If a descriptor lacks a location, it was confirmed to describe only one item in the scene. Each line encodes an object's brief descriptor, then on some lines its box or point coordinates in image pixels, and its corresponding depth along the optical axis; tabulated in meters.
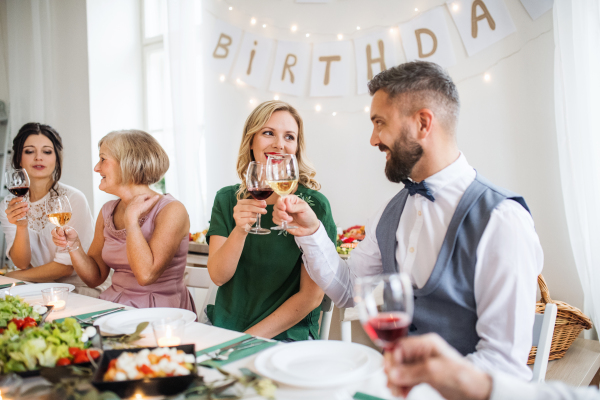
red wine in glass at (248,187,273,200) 1.39
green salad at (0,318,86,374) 0.85
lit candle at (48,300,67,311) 1.40
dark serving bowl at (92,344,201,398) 0.74
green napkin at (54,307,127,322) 1.30
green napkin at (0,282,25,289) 1.77
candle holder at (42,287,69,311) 1.39
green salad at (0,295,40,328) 1.10
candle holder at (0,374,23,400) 0.79
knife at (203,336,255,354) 1.02
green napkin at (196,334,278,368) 0.94
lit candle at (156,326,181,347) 1.01
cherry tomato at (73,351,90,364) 0.86
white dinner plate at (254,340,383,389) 0.80
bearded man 1.06
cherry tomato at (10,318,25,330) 1.03
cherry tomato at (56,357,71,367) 0.86
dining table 0.78
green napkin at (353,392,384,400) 0.75
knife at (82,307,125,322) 1.27
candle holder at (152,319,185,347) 1.00
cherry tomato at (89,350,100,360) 0.87
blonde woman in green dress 1.65
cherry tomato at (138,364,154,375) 0.77
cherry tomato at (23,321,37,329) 1.04
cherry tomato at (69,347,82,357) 0.88
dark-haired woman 2.36
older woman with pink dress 1.84
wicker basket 2.03
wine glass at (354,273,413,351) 0.65
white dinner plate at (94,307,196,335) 1.14
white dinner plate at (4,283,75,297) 1.61
